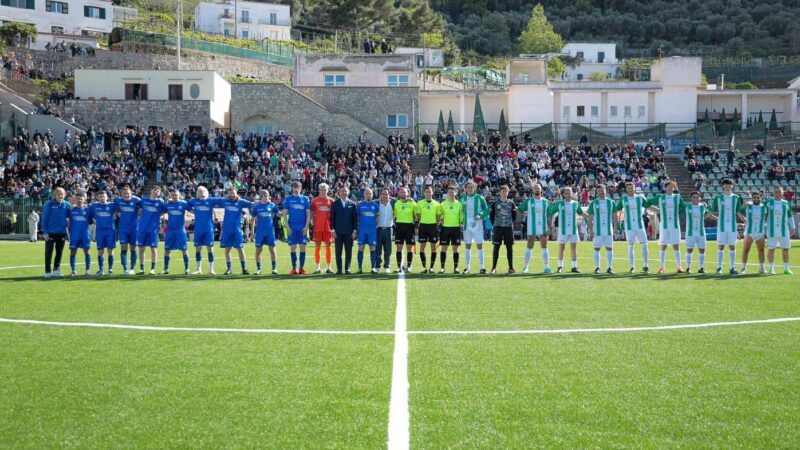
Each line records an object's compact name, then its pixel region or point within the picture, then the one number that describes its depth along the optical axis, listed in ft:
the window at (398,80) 202.59
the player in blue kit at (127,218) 66.33
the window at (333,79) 203.92
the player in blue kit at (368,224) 65.77
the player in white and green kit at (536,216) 68.18
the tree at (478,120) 189.14
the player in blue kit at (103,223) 65.72
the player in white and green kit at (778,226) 66.74
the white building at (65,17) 249.96
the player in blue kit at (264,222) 65.87
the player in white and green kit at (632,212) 67.72
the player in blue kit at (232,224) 65.31
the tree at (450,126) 184.55
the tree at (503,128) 189.94
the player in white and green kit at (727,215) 66.95
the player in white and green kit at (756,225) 67.21
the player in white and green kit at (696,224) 67.15
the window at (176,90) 180.24
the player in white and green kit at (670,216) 68.13
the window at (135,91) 180.14
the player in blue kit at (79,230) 64.75
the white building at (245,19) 319.06
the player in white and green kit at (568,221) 67.62
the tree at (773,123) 185.11
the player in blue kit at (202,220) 66.69
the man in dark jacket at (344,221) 65.00
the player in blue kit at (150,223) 66.33
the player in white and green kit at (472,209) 66.65
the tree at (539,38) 351.67
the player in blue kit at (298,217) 65.57
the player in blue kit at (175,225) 65.77
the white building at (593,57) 334.24
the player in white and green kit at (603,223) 67.62
